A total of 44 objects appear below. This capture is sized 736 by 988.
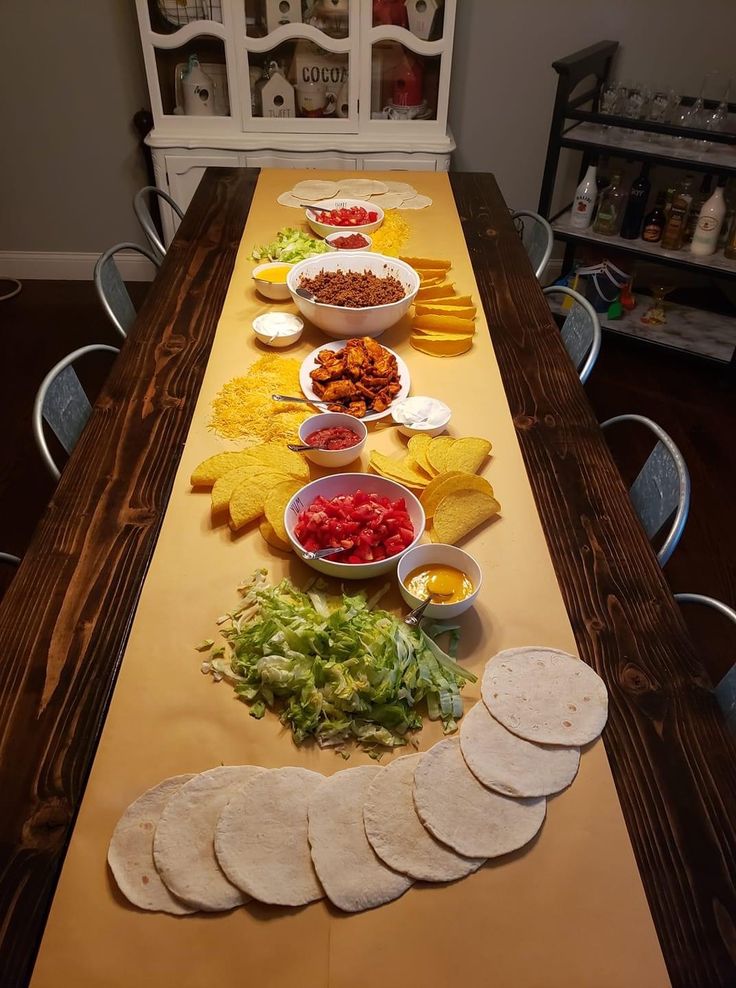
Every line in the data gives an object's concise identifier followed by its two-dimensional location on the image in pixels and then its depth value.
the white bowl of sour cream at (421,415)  1.55
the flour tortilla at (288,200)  2.59
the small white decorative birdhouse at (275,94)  3.16
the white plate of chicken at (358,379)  1.65
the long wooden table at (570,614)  0.89
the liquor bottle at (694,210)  3.21
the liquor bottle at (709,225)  3.02
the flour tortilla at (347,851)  0.86
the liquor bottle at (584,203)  3.26
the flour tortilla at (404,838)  0.89
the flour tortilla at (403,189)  2.67
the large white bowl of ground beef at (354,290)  1.83
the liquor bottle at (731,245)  3.09
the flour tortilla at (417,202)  2.60
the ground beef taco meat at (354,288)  1.86
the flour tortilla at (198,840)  0.86
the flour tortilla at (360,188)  2.66
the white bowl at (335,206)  2.36
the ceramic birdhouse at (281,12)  2.99
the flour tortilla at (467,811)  0.91
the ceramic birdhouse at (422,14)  2.99
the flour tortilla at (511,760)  0.97
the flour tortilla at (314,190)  2.63
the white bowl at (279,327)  1.85
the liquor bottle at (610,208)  3.24
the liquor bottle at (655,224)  3.22
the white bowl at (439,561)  1.14
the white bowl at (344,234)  2.27
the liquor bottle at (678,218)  3.12
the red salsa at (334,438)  1.47
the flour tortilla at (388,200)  2.59
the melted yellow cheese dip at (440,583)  1.18
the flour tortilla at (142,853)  0.86
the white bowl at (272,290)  2.02
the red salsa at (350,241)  2.28
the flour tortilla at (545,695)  1.03
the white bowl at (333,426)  1.44
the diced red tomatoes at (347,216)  2.41
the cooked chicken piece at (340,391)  1.65
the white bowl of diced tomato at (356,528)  1.20
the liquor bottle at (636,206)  3.14
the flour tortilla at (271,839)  0.86
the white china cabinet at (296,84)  3.00
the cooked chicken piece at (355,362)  1.69
